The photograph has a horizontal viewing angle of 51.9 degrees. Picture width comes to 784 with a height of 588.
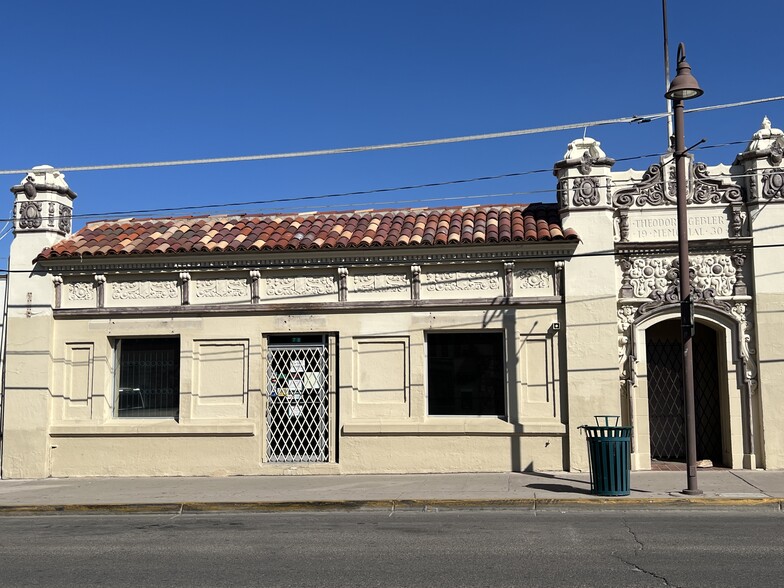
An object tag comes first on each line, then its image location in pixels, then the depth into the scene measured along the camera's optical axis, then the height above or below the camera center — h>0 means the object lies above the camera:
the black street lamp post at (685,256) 11.56 +1.66
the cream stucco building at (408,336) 14.27 +0.64
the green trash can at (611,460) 11.46 -1.31
